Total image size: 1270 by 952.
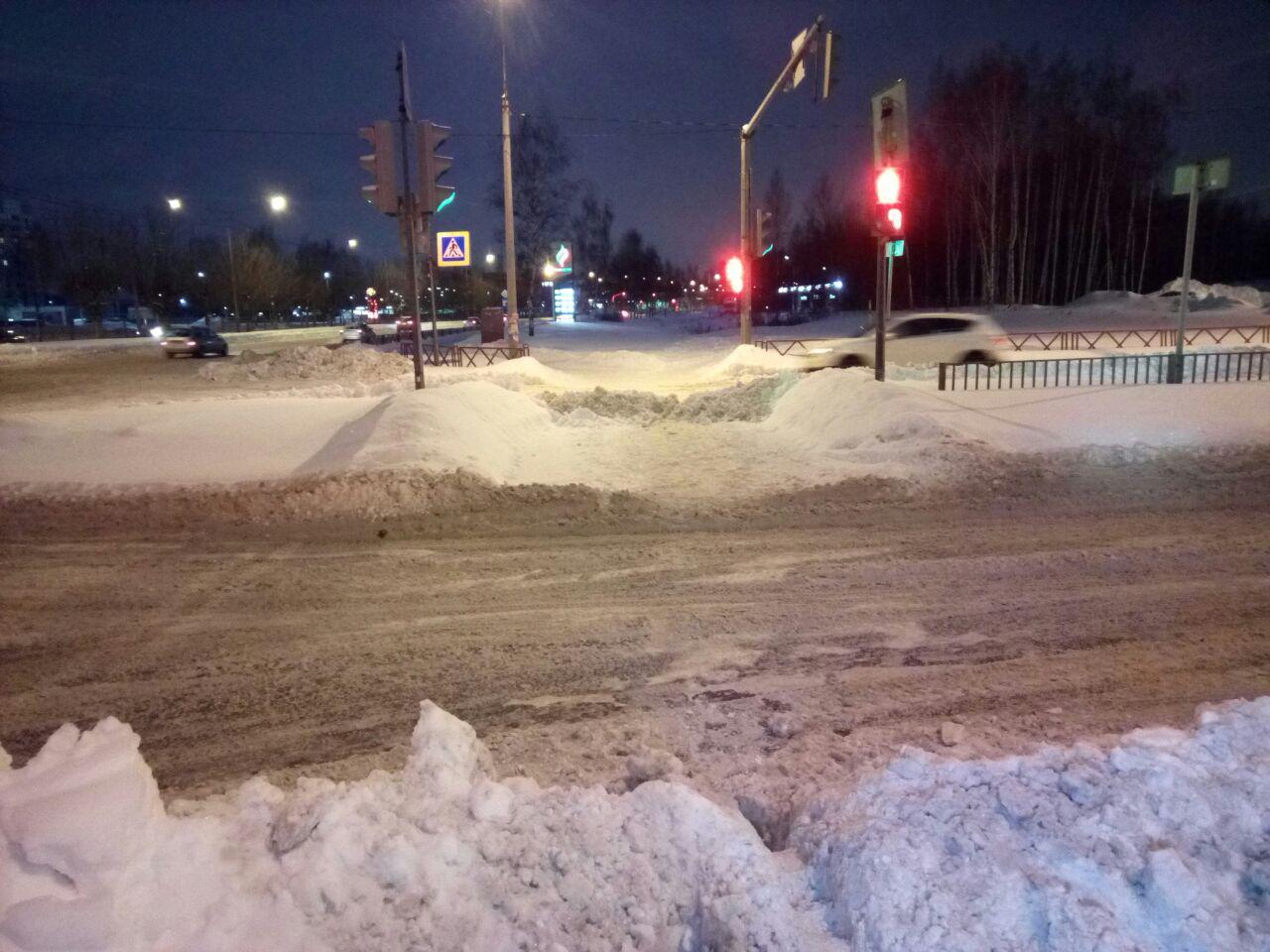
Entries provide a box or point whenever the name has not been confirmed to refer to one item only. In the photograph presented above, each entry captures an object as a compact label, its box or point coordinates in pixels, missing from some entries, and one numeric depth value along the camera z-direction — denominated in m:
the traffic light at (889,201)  14.91
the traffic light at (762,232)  25.78
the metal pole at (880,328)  15.82
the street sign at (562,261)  53.83
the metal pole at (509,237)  26.81
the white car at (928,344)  23.78
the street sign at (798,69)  17.55
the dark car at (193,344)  43.50
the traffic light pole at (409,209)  13.88
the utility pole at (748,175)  17.88
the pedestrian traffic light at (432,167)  13.45
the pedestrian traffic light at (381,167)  13.36
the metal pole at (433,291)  24.02
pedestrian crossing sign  25.02
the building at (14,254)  100.11
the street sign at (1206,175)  15.41
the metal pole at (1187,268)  15.65
